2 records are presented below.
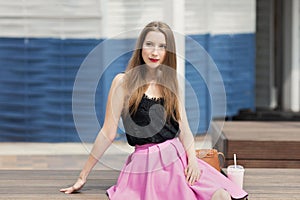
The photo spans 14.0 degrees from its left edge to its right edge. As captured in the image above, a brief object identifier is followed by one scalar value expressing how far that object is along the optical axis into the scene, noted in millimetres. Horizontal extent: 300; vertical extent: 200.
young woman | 6472
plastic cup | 6896
